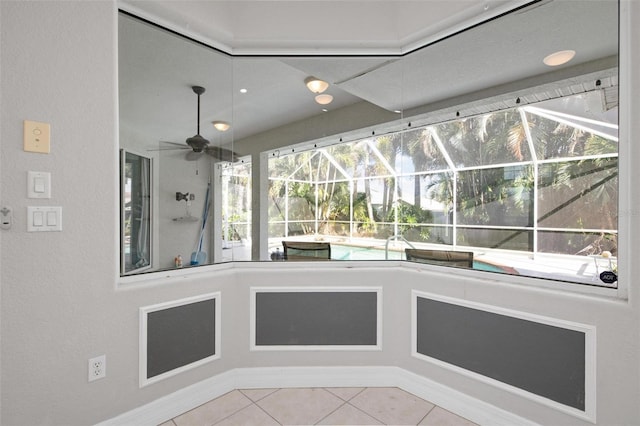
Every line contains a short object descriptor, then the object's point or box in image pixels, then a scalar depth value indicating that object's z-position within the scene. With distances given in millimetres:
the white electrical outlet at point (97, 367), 1600
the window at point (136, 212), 1782
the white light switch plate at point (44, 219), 1428
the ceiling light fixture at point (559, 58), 1829
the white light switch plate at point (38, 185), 1422
